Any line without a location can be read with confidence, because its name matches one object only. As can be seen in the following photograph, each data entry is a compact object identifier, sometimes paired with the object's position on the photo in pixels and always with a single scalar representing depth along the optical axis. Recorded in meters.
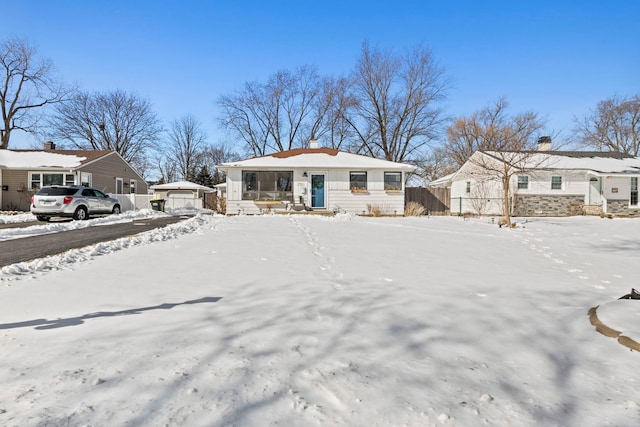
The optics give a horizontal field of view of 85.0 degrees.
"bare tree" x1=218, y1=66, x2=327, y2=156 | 36.00
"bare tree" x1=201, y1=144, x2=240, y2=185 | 48.84
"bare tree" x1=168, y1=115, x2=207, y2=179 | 47.00
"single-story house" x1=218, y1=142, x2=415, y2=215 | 18.42
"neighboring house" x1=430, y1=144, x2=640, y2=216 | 19.97
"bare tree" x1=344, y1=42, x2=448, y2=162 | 32.16
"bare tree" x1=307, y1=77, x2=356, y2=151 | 33.62
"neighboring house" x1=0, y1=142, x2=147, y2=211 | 21.52
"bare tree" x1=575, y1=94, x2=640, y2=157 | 34.62
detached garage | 27.23
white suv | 13.19
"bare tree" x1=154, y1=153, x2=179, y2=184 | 48.38
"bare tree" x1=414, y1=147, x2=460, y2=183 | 38.69
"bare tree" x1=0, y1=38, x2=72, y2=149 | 30.66
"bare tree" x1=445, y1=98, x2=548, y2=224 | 15.62
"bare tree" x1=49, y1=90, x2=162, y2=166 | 37.50
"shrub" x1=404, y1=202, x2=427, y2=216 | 18.17
